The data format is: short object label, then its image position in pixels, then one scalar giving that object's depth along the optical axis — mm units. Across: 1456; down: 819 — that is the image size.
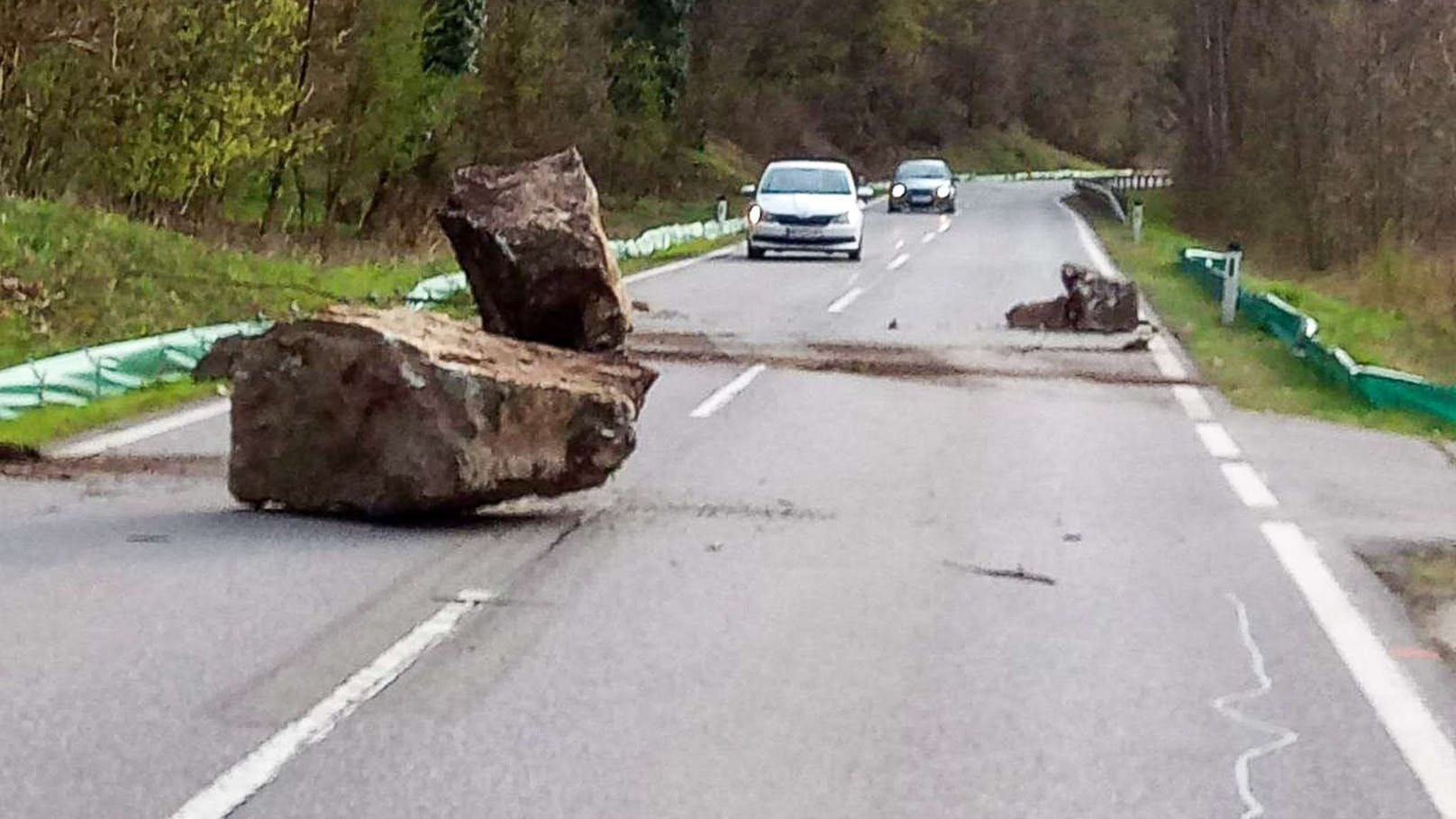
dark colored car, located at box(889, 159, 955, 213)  60812
